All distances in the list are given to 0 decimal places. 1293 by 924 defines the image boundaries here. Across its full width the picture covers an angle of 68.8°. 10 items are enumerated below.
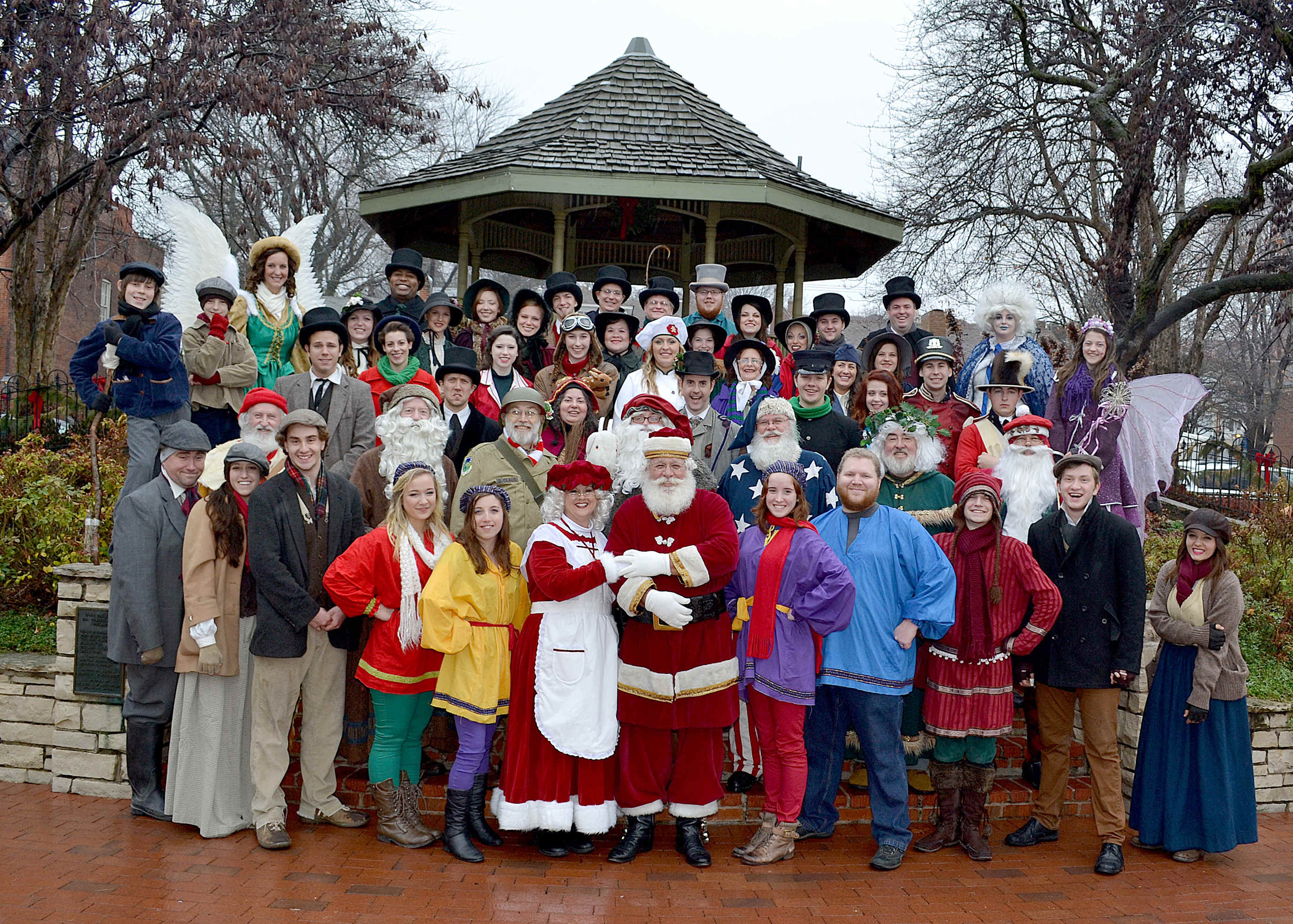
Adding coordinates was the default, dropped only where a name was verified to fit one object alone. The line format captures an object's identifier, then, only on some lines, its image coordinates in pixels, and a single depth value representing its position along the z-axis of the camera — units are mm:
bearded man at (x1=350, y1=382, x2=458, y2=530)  5293
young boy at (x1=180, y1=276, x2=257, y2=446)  6145
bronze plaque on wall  5555
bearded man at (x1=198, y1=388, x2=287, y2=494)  5301
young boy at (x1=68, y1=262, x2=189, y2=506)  5672
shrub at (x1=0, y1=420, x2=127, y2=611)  6977
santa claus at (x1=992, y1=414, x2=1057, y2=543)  5648
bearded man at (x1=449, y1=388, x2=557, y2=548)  5366
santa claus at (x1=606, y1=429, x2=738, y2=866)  4578
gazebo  10000
